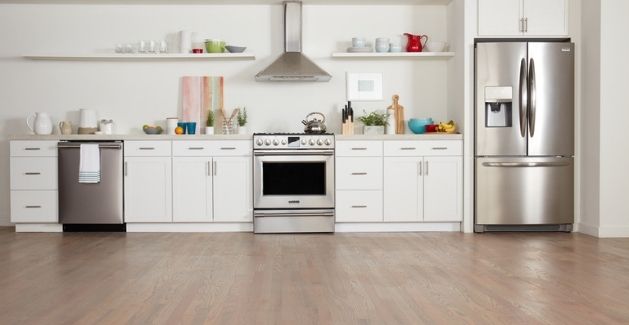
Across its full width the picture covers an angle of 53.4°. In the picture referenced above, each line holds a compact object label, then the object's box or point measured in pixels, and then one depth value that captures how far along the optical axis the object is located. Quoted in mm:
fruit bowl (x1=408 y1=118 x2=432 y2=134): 6273
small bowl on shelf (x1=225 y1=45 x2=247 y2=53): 6289
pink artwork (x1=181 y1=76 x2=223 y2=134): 6477
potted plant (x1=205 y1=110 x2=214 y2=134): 6262
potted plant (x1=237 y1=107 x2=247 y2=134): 6324
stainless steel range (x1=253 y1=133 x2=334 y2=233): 5867
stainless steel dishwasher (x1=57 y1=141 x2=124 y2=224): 5887
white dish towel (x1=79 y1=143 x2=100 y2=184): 5855
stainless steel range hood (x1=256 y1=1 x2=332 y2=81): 6070
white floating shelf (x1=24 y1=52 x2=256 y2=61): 6242
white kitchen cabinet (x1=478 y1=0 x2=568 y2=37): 5836
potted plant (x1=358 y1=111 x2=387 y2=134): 6270
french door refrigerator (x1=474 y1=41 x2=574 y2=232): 5738
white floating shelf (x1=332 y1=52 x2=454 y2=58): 6246
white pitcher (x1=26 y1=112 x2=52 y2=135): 6121
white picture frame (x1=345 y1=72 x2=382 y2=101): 6520
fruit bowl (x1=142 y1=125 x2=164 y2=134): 6168
